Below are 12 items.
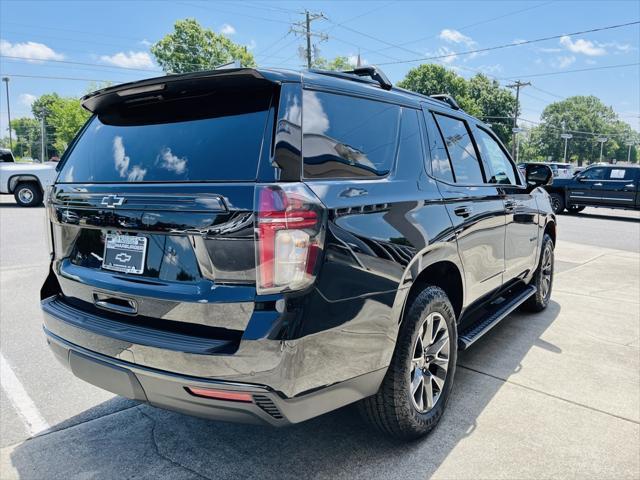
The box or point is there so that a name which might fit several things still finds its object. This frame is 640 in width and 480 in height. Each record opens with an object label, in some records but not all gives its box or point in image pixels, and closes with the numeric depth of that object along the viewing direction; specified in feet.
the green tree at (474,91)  181.16
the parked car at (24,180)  48.78
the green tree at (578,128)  346.74
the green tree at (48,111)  331.16
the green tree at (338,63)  171.01
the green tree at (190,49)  165.58
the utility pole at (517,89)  176.03
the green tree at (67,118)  213.66
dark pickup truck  51.44
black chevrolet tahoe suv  5.86
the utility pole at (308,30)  124.98
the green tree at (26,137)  390.01
